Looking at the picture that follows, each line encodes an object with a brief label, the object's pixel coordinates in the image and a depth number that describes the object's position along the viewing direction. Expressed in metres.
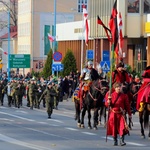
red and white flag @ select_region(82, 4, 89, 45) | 49.89
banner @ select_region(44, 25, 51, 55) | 85.44
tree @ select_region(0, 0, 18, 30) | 115.88
